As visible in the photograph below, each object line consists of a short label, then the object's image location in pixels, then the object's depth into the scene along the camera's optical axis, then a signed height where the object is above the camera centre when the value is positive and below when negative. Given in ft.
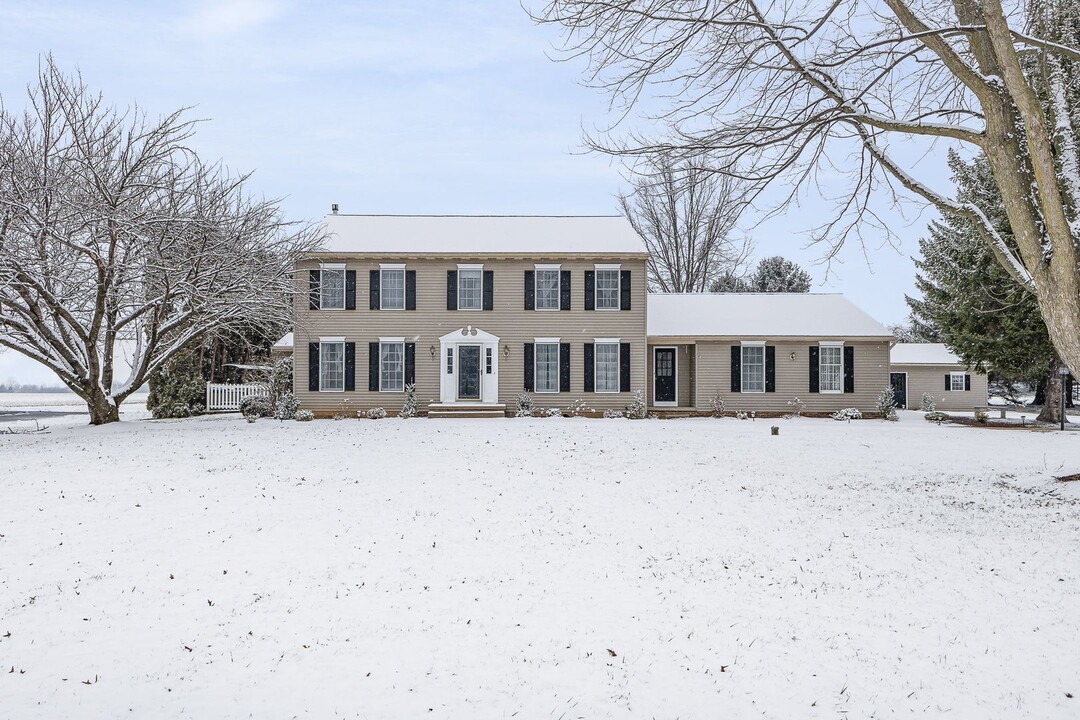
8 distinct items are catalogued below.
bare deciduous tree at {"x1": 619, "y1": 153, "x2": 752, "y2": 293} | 113.50 +22.55
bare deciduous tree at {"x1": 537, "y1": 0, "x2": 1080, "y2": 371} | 28.53 +12.62
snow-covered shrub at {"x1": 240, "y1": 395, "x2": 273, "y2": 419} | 75.90 -3.00
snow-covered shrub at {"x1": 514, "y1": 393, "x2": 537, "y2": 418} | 71.77 -2.99
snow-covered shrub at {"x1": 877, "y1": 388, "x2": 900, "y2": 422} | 75.80 -3.31
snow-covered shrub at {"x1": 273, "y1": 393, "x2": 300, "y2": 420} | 71.77 -2.83
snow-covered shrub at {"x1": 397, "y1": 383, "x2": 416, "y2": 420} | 71.71 -2.61
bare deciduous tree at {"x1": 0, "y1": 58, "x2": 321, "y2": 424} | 55.67 +11.67
